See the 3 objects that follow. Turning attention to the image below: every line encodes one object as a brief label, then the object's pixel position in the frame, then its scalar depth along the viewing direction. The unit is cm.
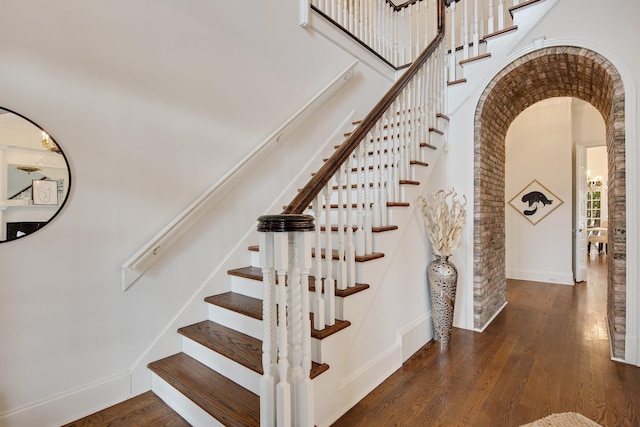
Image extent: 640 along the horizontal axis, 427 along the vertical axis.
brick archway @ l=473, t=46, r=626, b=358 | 234
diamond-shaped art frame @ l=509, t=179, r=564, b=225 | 504
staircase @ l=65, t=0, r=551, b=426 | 162
